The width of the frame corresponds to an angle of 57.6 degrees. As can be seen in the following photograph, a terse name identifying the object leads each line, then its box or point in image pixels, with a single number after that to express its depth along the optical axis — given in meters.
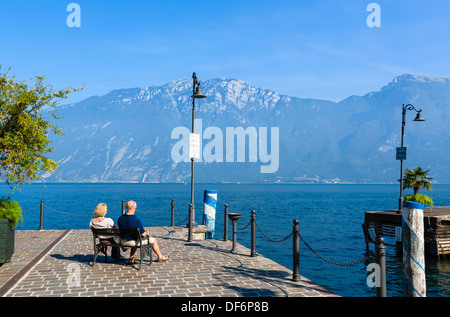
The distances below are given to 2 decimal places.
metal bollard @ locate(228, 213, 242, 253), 12.25
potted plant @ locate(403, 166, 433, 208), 22.48
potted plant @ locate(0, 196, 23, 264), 9.45
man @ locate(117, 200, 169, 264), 9.72
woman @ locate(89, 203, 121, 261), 10.10
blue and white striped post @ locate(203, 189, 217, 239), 17.64
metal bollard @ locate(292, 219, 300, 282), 8.59
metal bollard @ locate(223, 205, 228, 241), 14.77
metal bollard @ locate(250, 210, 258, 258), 11.41
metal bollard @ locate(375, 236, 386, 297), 6.02
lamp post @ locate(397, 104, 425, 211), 21.79
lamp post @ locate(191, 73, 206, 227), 13.79
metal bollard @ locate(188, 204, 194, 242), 14.09
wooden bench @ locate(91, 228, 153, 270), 9.55
